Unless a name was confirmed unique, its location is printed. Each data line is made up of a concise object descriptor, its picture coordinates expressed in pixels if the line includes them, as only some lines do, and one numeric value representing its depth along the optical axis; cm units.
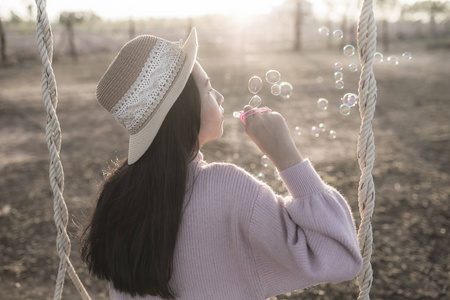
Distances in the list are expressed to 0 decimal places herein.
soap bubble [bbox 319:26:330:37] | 260
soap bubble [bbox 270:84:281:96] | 230
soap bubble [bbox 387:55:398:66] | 243
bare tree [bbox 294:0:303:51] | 2930
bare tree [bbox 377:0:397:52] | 2517
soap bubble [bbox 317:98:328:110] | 258
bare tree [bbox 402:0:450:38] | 3288
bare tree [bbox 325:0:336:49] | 2414
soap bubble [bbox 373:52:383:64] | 229
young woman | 138
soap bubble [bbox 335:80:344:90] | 236
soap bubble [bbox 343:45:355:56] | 244
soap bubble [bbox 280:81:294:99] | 238
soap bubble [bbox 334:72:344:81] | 244
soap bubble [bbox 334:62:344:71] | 232
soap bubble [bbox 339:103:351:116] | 235
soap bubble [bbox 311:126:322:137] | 249
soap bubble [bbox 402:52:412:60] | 238
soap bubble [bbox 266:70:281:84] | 228
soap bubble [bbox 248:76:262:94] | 221
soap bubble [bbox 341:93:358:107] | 234
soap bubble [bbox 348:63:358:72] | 239
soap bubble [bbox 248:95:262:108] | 202
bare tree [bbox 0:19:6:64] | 2029
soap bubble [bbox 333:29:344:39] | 236
